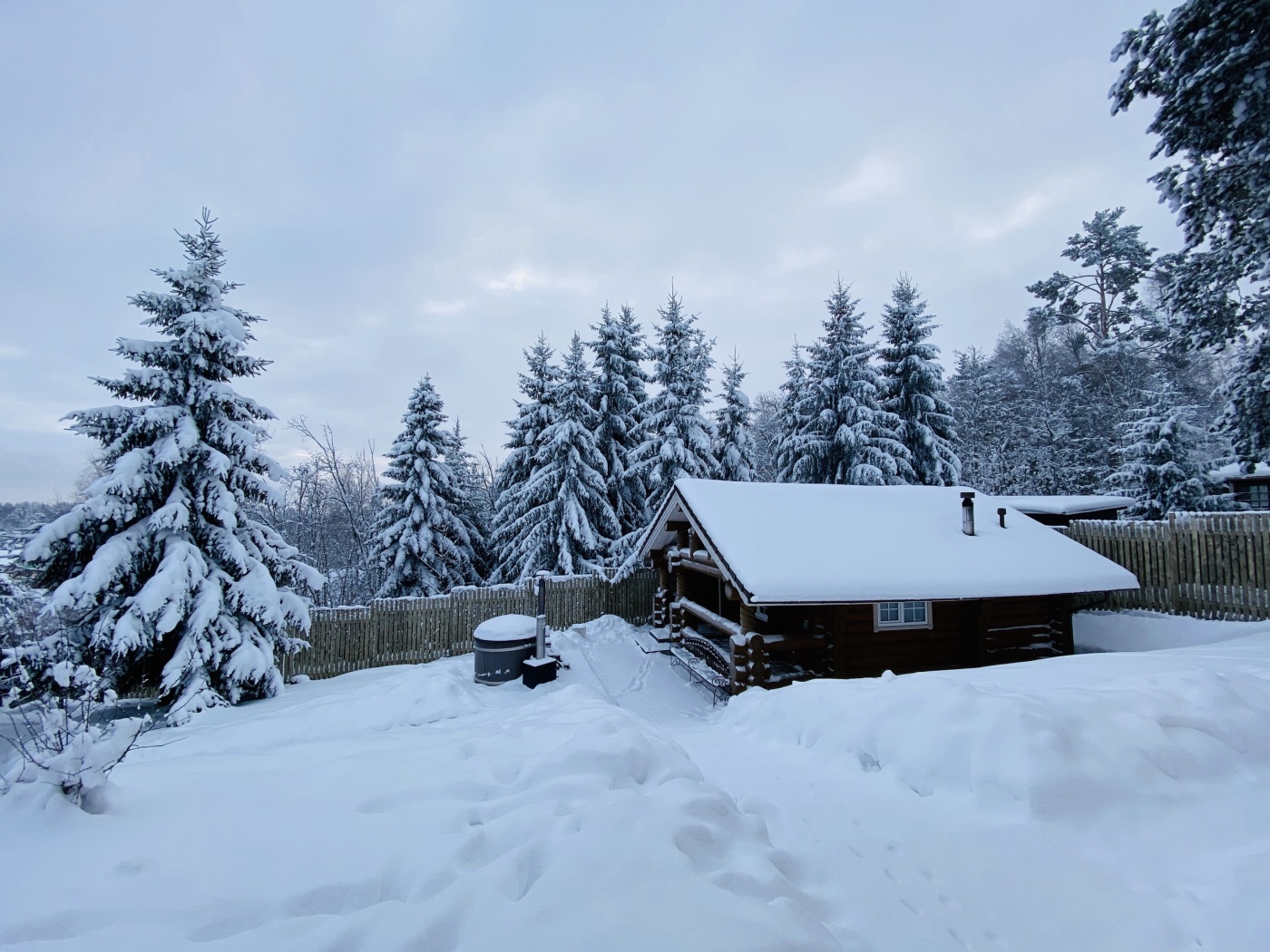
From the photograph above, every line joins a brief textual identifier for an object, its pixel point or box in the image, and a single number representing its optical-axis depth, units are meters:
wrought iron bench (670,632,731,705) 11.26
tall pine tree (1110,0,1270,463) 8.16
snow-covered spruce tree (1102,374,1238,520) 19.11
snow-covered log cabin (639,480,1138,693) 10.01
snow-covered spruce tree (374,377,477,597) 19.70
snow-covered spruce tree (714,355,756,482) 22.64
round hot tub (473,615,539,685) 11.46
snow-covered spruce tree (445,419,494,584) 23.39
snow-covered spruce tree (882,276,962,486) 22.73
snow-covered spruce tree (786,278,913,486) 21.59
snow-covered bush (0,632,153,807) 2.99
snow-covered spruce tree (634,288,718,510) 20.09
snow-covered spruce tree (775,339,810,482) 23.91
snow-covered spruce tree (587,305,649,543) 21.71
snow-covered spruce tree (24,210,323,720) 9.30
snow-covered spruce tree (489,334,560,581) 21.66
